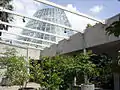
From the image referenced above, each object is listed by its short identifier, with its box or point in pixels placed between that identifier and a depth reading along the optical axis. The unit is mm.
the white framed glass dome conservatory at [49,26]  19047
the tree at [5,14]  16598
